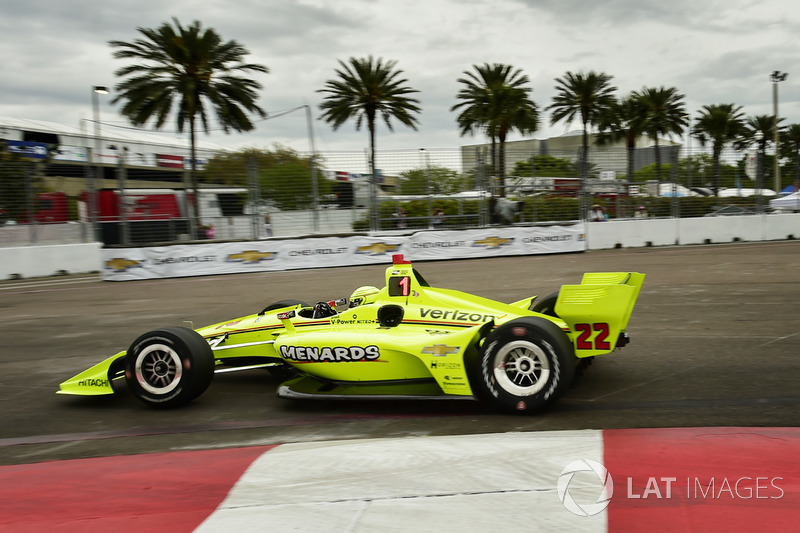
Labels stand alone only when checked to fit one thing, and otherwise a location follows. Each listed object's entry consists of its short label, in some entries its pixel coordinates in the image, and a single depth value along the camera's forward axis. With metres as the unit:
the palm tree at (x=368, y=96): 32.19
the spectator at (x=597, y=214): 21.67
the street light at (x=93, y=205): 18.89
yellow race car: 5.01
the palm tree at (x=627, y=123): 41.16
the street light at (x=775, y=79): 40.69
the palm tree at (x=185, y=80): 24.52
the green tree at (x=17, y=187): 18.48
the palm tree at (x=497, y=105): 34.28
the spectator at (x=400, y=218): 20.83
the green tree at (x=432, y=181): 20.59
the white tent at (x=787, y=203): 22.61
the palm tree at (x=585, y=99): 38.62
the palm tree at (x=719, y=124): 42.38
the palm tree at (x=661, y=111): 41.72
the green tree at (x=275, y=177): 19.61
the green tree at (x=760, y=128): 47.14
